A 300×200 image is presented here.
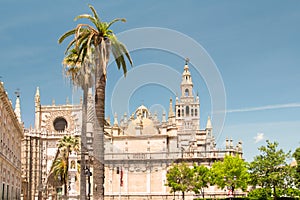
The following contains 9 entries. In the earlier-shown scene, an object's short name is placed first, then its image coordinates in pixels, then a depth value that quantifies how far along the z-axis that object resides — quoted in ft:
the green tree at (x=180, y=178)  199.21
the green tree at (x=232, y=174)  190.49
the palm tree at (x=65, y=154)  152.66
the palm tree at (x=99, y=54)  68.18
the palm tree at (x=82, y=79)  101.14
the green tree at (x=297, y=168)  150.92
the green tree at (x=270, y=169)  152.35
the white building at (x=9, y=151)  113.50
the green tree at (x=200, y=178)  198.18
